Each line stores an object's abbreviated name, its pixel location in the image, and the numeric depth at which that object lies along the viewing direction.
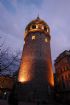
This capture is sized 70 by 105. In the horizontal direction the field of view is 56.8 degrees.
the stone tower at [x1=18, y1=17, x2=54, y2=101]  15.61
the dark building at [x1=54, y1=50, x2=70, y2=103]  18.29
